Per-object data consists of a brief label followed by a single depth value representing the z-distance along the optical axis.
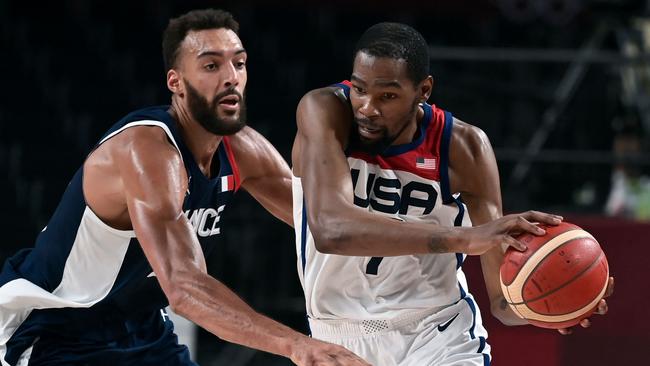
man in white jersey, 7.57
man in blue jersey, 7.85
